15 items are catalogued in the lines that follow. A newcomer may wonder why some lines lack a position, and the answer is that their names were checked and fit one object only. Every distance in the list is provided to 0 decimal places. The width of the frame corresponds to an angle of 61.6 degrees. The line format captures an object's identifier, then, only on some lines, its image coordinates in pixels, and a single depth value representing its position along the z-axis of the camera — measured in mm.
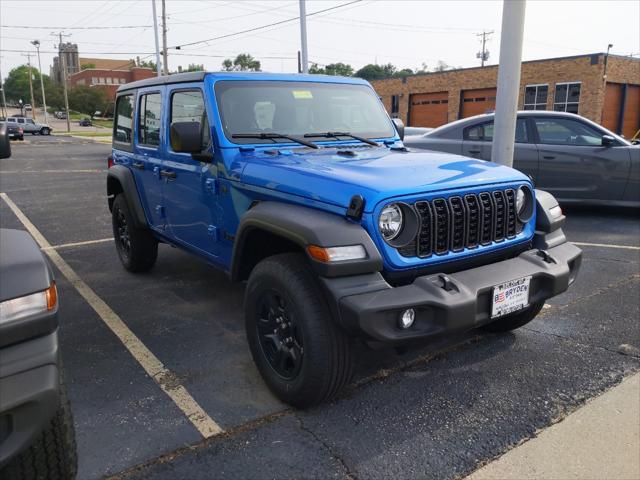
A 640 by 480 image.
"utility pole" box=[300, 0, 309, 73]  19328
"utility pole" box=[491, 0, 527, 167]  5371
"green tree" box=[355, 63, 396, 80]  97438
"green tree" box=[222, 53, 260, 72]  90269
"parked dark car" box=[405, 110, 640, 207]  7703
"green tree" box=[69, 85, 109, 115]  85812
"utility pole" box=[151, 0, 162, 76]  34156
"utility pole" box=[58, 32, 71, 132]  63091
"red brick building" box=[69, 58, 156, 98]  100312
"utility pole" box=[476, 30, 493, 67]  75438
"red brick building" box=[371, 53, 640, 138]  25594
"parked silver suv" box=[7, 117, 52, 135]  48438
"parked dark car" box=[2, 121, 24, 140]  35516
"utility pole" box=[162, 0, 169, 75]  38375
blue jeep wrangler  2637
